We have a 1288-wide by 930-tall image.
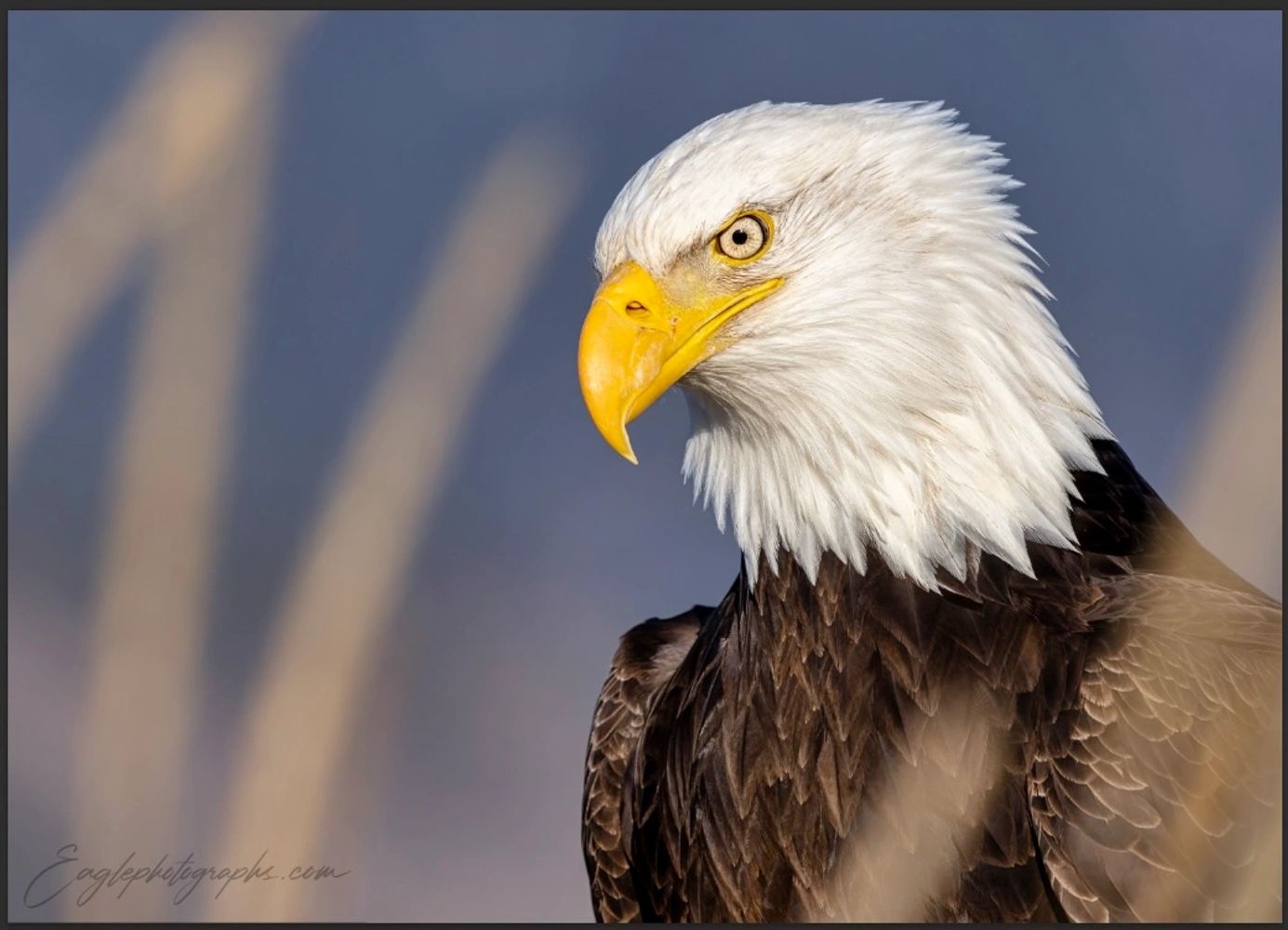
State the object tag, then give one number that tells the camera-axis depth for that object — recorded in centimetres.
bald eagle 780
